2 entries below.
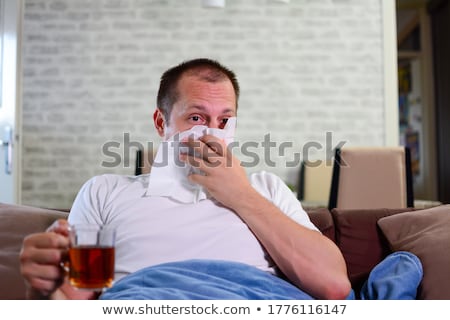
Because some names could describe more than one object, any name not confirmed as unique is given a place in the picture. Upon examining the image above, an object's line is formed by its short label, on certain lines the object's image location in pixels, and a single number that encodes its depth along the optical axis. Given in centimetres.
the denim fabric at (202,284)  113
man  126
